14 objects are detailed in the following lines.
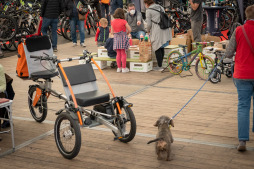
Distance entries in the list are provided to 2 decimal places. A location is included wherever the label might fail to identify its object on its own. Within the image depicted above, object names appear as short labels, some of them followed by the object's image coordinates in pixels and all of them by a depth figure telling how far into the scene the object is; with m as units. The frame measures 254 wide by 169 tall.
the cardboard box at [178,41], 11.51
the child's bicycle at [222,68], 8.66
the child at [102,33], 11.73
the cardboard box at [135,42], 11.37
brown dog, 4.86
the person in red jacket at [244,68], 4.94
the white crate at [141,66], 10.24
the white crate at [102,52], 10.87
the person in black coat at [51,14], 12.89
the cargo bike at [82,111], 5.04
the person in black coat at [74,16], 13.79
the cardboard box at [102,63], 10.88
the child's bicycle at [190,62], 9.15
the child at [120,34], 9.91
